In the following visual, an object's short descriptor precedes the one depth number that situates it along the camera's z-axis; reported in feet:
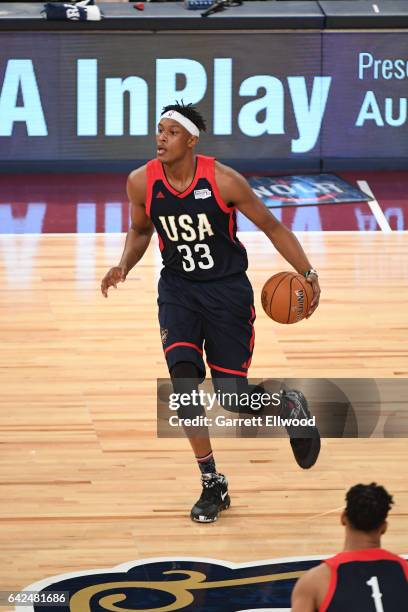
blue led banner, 83.87
